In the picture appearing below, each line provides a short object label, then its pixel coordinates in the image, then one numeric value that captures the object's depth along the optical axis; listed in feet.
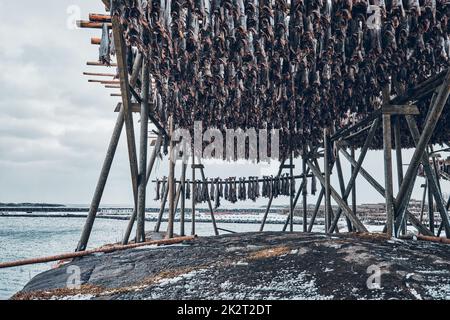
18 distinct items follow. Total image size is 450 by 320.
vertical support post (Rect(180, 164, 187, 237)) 44.29
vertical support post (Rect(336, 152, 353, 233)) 37.88
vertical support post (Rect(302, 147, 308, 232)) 45.90
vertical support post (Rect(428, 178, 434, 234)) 41.68
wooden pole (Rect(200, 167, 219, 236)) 51.57
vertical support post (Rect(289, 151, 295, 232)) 48.59
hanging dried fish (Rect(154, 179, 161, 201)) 58.85
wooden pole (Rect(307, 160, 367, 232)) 25.88
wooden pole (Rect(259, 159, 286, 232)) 51.46
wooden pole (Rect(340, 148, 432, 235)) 24.35
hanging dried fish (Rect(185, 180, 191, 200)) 56.60
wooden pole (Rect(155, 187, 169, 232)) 44.43
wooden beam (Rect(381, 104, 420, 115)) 20.98
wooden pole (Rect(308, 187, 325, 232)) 43.49
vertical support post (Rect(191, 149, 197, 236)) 46.70
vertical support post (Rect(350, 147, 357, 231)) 39.86
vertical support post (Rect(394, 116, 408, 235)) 23.52
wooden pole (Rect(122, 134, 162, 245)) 32.92
